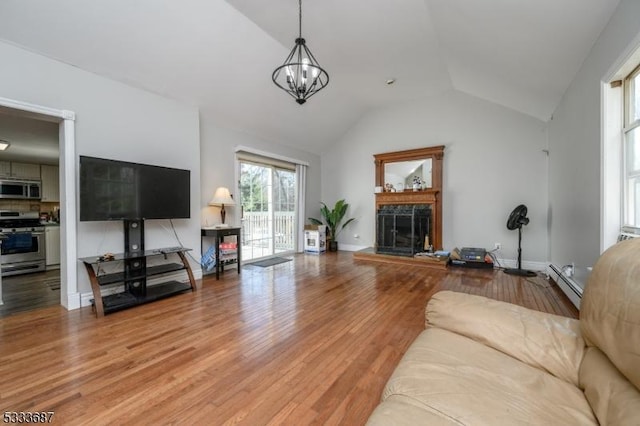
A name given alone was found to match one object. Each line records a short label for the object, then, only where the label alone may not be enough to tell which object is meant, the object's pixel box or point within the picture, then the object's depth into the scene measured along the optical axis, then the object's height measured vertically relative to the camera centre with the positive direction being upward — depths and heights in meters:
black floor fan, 4.38 -0.22
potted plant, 6.57 -0.20
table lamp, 4.22 +0.21
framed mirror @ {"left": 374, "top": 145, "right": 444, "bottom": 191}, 5.44 +0.90
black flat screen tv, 2.87 +0.25
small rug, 5.08 -0.98
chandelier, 2.45 +1.29
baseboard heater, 2.74 -0.82
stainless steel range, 4.43 -0.54
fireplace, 5.47 -0.37
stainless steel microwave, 4.94 +0.45
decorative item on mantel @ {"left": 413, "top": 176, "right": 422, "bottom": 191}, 5.58 +0.56
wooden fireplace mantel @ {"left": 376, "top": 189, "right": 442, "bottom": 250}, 5.36 +0.17
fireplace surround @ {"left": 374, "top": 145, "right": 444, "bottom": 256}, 5.38 +0.13
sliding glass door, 5.23 +0.05
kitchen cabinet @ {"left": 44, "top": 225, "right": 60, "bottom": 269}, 4.91 -0.59
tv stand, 2.85 -0.72
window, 2.01 +0.45
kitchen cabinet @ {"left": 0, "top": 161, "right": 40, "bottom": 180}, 5.18 +0.85
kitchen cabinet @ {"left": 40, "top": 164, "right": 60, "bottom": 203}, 5.58 +0.62
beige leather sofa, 0.84 -0.63
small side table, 4.10 -0.35
